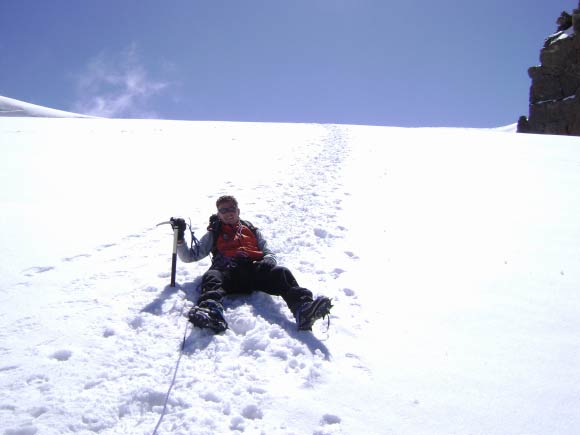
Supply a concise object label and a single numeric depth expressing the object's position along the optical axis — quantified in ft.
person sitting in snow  11.71
